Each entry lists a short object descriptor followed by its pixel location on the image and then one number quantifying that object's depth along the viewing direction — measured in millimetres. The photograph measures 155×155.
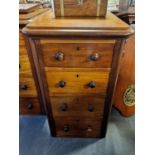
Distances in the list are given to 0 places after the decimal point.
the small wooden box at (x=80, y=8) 972
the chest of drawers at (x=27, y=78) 1128
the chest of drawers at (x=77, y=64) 831
